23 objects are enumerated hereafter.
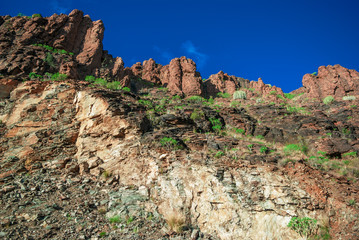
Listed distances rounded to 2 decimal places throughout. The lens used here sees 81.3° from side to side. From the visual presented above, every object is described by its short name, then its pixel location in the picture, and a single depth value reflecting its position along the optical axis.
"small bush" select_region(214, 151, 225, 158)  10.02
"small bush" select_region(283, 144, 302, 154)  10.55
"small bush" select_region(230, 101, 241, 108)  25.38
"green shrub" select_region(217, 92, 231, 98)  34.25
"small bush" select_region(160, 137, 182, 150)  10.57
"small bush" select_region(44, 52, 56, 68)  20.79
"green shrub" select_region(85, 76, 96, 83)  22.73
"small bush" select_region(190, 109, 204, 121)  15.47
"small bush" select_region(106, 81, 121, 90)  20.59
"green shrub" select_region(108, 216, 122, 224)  7.90
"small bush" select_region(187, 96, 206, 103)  27.47
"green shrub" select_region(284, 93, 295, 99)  34.54
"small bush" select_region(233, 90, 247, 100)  32.57
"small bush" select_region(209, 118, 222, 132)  15.02
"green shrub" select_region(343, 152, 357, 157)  10.88
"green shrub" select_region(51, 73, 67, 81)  18.24
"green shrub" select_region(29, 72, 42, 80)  18.41
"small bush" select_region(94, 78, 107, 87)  21.39
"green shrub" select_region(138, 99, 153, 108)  16.15
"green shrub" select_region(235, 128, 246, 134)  14.99
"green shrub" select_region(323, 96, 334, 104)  26.54
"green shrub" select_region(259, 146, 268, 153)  10.50
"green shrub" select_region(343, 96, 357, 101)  26.30
